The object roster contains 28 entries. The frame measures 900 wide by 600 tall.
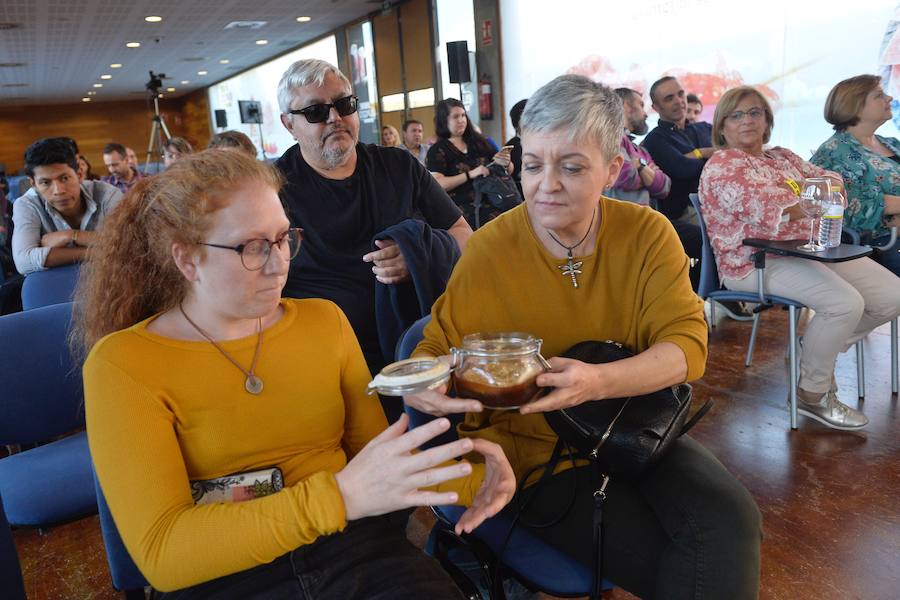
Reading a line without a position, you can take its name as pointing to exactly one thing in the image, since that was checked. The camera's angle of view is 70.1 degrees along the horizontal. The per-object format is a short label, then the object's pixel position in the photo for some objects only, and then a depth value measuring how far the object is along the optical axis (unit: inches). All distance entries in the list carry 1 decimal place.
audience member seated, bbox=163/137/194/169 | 208.5
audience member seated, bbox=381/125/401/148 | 306.5
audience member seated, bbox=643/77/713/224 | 179.0
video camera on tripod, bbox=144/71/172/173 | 487.2
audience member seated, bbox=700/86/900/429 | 112.7
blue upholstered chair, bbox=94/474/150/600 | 46.1
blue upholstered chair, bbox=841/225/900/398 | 123.0
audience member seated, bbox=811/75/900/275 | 141.6
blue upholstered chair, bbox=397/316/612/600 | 49.4
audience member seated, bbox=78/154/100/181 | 203.4
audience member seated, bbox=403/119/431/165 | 287.6
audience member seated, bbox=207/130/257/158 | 146.1
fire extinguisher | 363.9
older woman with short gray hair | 46.6
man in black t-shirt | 83.5
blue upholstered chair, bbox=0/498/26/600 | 45.6
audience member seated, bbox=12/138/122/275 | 123.3
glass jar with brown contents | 40.3
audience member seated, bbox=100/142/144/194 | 247.3
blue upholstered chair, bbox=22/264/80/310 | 111.6
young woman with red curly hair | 37.7
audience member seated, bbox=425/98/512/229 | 183.8
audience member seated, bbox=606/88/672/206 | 167.6
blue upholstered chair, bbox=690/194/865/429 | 113.1
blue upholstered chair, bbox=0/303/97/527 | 66.1
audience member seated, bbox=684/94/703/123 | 241.6
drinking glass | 110.0
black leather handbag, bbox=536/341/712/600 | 48.8
